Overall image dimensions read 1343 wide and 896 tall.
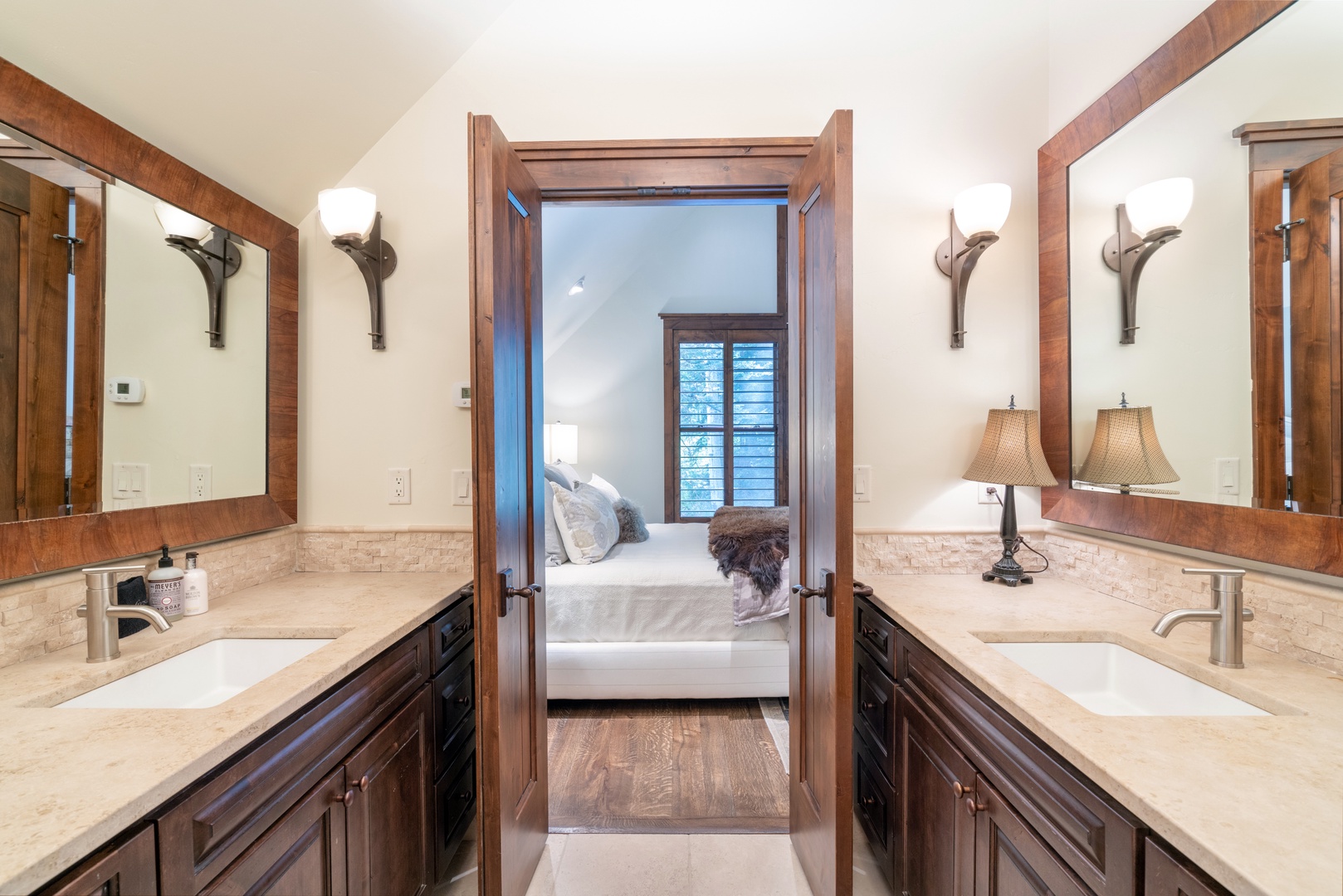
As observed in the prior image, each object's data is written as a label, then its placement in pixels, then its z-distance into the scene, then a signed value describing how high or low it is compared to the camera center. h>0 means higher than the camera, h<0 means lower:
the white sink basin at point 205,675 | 1.13 -0.48
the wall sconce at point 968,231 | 1.74 +0.68
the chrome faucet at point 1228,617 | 1.08 -0.32
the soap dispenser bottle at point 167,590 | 1.35 -0.33
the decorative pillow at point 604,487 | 3.90 -0.27
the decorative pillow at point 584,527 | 2.91 -0.40
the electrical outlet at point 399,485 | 1.99 -0.12
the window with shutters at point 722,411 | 5.66 +0.39
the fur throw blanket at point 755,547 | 2.70 -0.48
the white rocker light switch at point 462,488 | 1.97 -0.13
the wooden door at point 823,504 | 1.34 -0.15
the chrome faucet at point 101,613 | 1.10 -0.31
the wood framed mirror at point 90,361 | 1.13 +0.21
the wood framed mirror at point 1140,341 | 1.17 +0.30
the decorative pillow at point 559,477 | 3.61 -0.17
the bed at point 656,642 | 2.67 -0.90
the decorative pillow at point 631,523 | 3.46 -0.45
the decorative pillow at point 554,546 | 2.90 -0.49
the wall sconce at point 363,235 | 1.78 +0.69
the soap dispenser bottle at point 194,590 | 1.40 -0.34
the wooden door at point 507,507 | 1.32 -0.15
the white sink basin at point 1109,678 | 1.15 -0.50
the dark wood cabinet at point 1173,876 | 0.66 -0.51
